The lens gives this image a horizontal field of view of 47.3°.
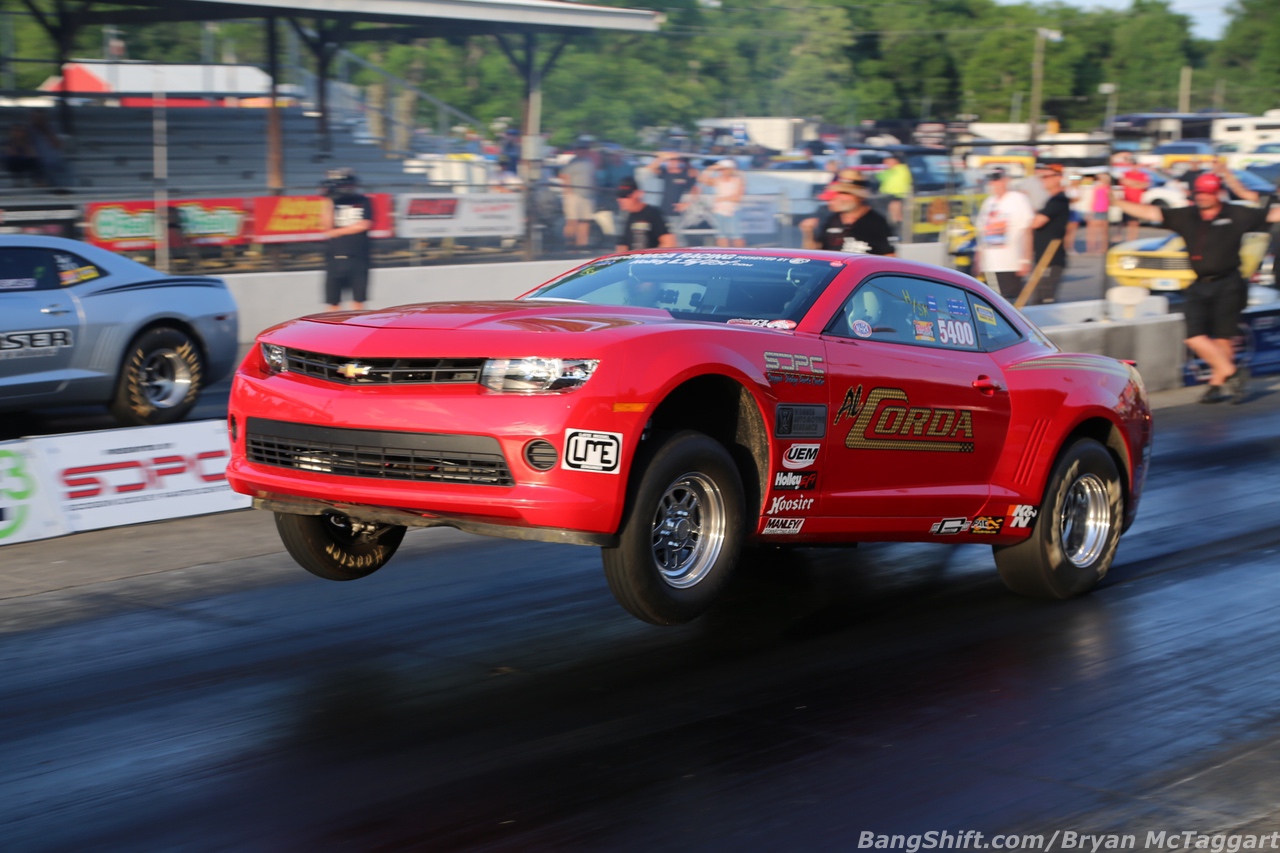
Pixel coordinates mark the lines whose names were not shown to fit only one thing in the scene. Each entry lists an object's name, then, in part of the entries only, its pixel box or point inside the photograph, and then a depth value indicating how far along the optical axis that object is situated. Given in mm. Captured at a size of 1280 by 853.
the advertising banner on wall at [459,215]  19062
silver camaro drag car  10484
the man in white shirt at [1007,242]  15883
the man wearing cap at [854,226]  12570
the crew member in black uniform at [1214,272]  14164
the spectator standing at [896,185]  24000
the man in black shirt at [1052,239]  16703
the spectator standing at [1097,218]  23005
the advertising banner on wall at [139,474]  8258
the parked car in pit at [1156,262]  21562
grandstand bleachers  17766
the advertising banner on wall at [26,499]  7953
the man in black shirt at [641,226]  14977
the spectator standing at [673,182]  20672
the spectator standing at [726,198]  21266
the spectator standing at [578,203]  20109
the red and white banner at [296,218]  17969
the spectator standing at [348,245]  15570
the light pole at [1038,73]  76738
